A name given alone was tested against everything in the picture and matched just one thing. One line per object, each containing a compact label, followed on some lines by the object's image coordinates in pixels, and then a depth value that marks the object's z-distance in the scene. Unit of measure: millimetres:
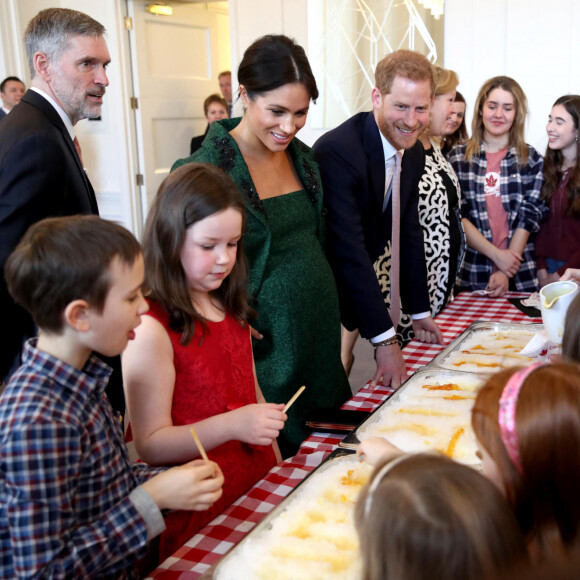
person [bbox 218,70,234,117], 5805
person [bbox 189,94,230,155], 5457
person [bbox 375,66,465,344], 2602
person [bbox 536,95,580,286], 2879
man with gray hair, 1781
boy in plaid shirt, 857
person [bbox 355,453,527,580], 607
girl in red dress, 1254
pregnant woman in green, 1727
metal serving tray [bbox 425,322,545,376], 1845
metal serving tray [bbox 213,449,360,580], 922
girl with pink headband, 749
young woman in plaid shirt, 2906
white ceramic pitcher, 1579
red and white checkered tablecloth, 1038
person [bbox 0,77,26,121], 4859
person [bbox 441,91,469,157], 3229
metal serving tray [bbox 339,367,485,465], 1296
